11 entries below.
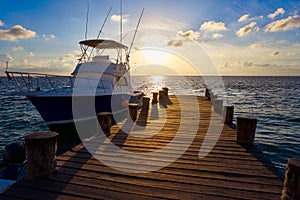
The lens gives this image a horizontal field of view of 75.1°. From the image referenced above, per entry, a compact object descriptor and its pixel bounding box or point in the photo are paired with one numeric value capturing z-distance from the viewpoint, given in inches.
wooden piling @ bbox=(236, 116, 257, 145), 193.3
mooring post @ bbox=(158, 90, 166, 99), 598.0
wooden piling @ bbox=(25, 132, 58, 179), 122.6
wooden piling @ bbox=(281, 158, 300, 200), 100.7
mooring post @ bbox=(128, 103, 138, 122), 300.4
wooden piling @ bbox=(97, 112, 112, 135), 221.1
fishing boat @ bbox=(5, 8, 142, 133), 397.4
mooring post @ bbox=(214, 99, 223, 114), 367.9
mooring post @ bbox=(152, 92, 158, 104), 517.0
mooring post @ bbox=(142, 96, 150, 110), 402.3
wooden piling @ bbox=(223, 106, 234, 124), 284.5
